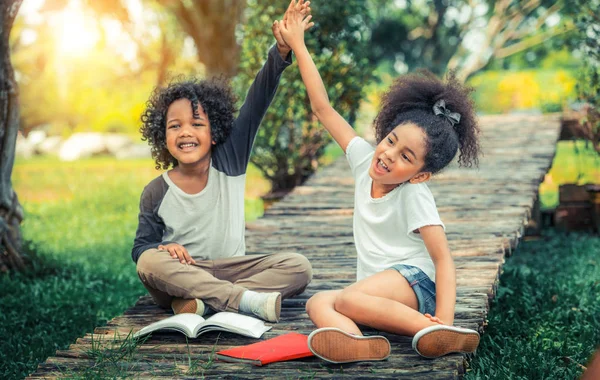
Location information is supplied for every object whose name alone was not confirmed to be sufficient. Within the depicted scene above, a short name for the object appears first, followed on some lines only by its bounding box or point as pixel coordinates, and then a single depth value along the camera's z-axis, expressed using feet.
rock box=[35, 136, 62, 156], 59.00
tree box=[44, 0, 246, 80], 36.47
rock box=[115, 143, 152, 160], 56.65
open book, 11.23
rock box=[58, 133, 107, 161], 56.80
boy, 12.75
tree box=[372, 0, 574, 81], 58.80
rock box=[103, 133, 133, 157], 58.08
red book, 10.25
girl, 10.02
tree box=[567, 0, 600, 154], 23.20
